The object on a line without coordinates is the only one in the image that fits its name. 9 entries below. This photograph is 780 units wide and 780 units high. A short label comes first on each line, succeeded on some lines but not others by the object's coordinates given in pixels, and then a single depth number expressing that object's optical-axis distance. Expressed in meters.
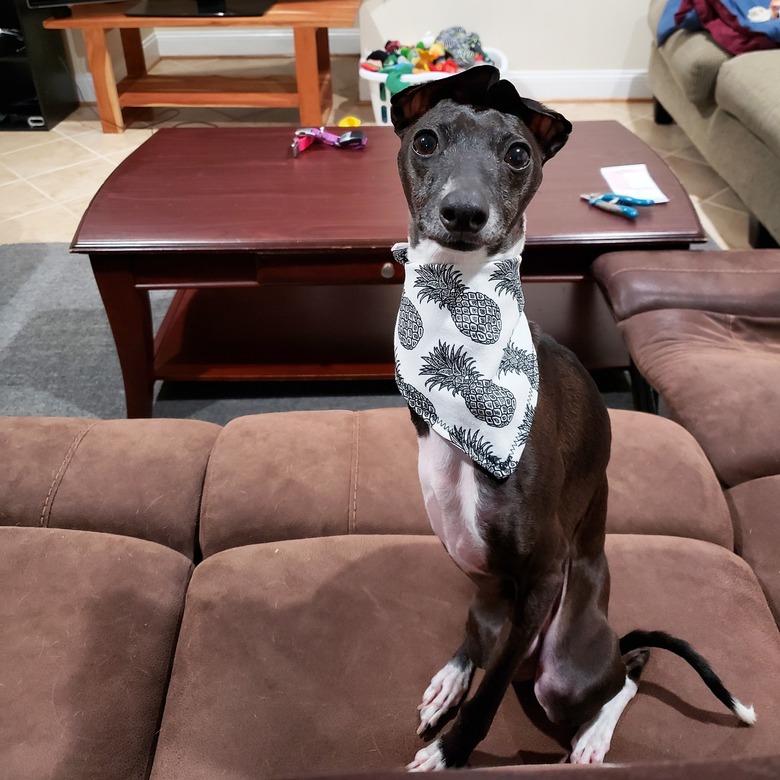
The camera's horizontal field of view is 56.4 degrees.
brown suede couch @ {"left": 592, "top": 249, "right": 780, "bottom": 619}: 1.20
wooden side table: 3.42
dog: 0.76
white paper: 1.95
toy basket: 3.30
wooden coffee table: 1.78
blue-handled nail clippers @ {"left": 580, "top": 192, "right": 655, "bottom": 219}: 1.85
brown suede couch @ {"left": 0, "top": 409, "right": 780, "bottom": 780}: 0.89
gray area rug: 2.08
